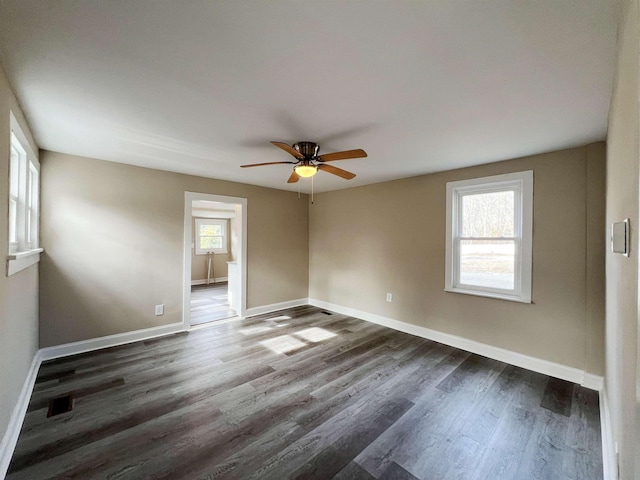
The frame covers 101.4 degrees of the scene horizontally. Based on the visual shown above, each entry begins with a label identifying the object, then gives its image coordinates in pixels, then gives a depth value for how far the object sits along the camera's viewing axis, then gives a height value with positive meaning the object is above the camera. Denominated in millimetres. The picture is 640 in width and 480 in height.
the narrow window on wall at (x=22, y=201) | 1888 +336
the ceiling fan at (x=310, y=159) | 2363 +764
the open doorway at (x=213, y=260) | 3938 -487
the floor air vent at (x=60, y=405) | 2068 -1368
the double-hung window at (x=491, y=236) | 2914 +94
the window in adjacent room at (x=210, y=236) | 7965 +147
